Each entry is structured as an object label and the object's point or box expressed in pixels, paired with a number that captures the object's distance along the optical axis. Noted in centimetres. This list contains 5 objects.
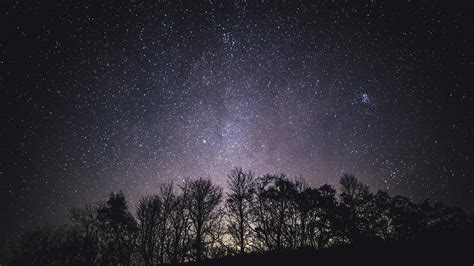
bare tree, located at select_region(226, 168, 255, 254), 2695
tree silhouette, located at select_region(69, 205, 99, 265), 3497
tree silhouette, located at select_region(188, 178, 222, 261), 2814
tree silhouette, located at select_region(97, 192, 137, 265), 3259
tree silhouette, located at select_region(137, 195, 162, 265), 3234
